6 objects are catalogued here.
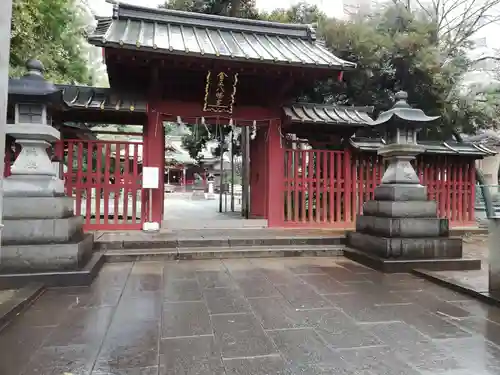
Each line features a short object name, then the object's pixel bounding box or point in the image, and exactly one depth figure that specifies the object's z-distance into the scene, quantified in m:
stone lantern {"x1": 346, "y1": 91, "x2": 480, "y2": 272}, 5.52
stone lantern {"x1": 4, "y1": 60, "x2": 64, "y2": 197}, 4.71
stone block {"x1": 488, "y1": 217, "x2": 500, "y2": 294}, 4.01
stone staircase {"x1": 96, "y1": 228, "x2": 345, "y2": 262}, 6.16
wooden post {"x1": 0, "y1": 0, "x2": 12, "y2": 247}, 1.99
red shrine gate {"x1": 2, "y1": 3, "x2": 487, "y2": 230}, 7.30
